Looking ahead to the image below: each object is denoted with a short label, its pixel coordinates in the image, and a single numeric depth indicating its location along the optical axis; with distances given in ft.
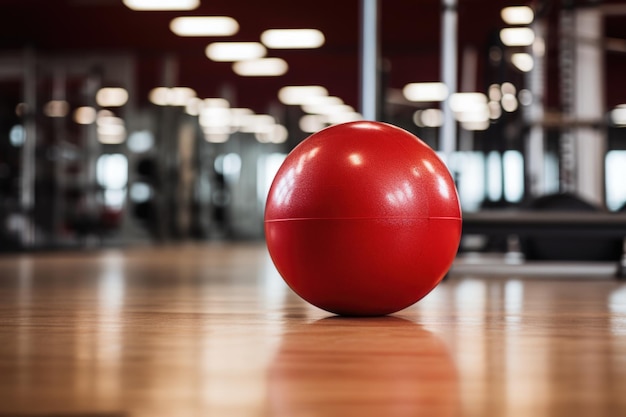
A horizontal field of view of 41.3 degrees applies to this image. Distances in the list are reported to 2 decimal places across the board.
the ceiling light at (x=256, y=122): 51.16
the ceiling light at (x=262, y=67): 34.88
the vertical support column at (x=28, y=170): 27.12
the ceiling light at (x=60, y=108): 30.22
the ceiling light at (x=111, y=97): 42.32
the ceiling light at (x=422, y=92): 40.71
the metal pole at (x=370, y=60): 11.37
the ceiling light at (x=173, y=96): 34.75
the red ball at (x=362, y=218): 5.57
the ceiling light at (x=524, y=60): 23.85
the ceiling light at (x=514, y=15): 26.19
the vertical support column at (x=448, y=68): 12.46
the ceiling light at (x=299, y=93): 41.11
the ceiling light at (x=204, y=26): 27.84
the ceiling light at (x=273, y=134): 52.86
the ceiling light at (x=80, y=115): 48.21
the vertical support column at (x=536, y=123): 16.15
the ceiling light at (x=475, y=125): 52.05
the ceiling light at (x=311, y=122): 51.21
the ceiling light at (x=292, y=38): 29.78
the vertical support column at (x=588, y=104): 21.97
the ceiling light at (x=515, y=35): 27.63
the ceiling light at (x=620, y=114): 36.81
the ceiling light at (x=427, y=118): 49.96
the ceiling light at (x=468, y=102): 42.45
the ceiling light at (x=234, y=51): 31.89
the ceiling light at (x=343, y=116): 49.73
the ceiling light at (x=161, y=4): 25.79
